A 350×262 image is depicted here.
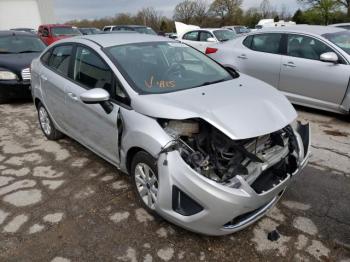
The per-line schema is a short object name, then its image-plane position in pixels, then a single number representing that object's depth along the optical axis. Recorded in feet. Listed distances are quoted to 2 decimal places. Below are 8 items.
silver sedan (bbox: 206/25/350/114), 17.03
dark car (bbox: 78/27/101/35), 68.85
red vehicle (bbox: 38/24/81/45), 46.99
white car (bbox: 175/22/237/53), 38.37
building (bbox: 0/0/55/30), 120.78
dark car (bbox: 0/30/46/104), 22.40
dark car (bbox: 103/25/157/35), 52.90
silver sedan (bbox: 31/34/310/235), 8.09
